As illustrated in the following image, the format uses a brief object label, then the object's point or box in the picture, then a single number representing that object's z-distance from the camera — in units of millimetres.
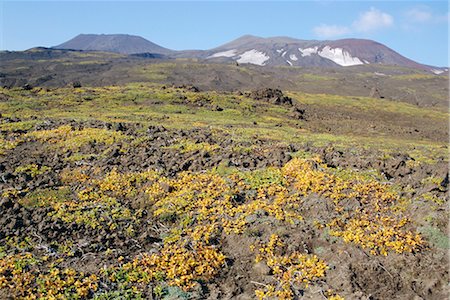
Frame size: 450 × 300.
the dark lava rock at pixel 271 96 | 49416
